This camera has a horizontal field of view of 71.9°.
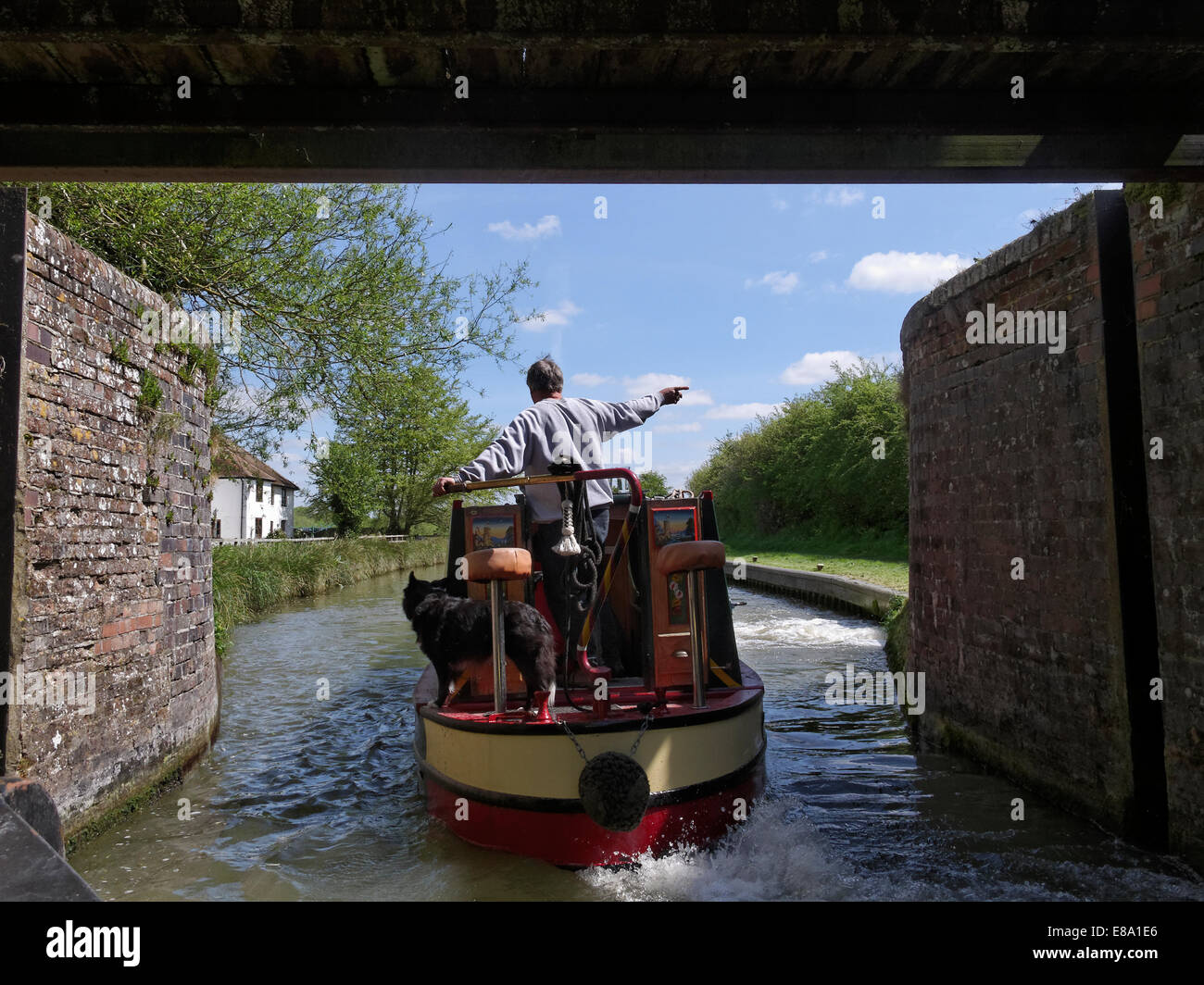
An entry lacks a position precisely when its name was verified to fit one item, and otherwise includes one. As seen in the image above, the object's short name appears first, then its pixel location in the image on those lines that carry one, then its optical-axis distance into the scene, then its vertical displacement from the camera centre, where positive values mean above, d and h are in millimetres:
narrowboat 3936 -928
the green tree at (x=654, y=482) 58125 +3829
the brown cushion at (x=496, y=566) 3959 -140
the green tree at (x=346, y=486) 34812 +2340
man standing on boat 4730 +538
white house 47094 +2164
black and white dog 4191 -512
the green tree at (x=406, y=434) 9734 +1865
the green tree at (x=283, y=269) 8062 +2934
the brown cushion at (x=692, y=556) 4051 -118
